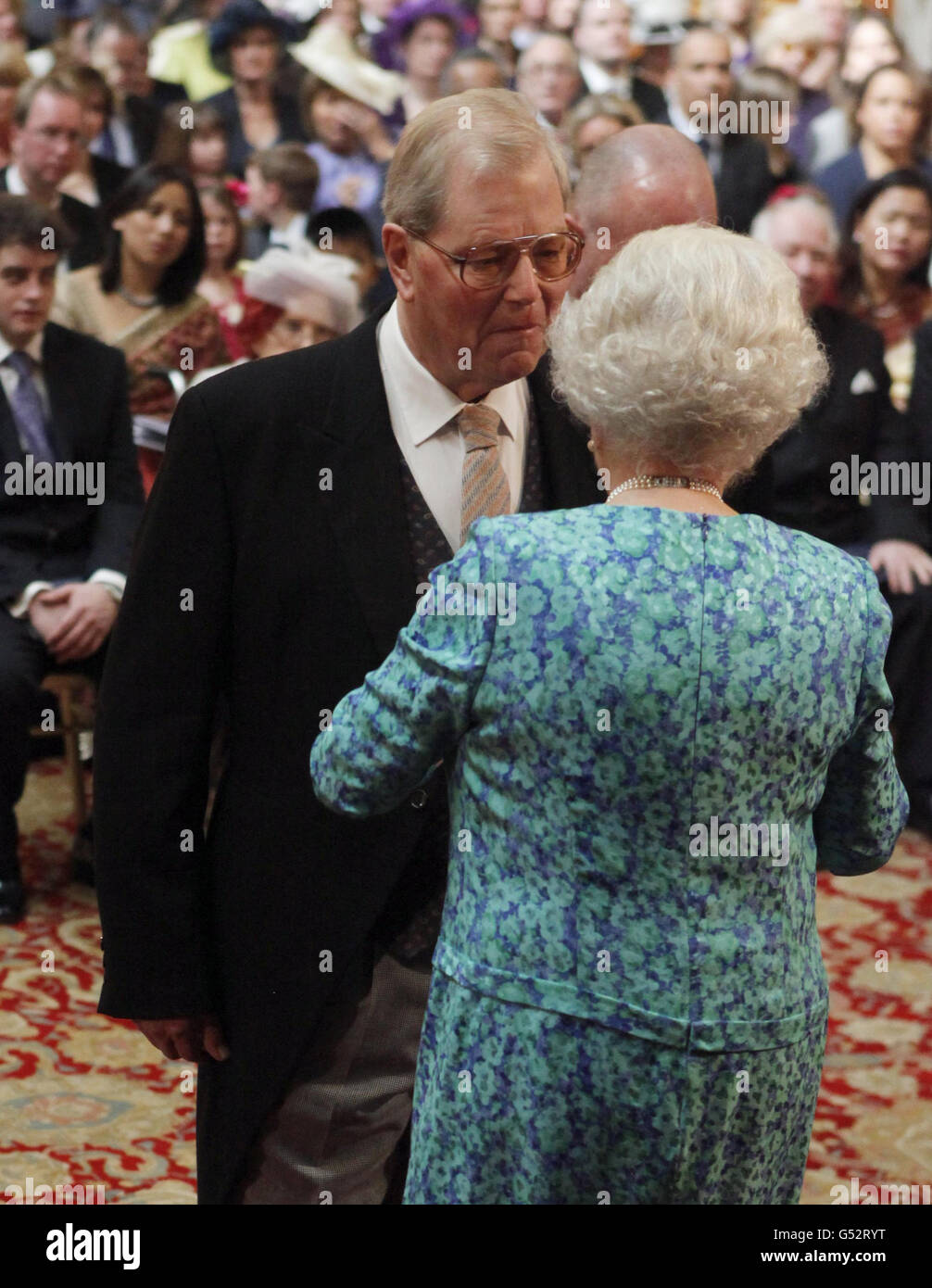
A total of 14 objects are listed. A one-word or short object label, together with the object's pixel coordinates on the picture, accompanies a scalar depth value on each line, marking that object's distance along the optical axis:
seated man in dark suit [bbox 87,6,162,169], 5.75
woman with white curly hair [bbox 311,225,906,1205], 1.40
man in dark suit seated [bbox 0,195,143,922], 4.08
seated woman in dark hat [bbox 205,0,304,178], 6.13
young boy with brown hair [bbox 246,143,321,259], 5.75
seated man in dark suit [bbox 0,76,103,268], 5.23
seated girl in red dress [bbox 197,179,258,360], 5.30
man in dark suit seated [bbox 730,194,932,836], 4.72
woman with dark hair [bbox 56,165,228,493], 4.88
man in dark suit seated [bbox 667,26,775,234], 5.82
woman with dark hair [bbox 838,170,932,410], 5.34
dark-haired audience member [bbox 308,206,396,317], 5.42
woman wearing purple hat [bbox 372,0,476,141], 6.30
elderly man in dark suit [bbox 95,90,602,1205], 1.77
